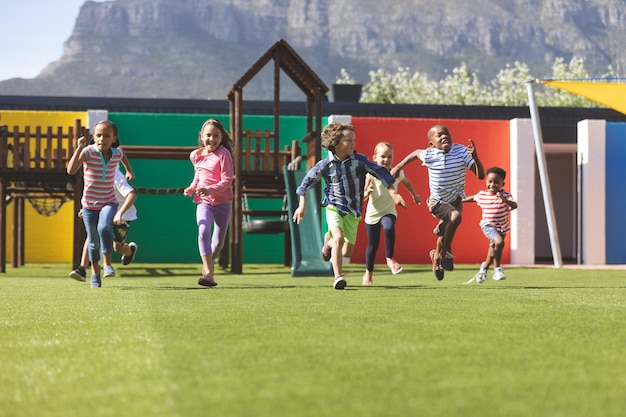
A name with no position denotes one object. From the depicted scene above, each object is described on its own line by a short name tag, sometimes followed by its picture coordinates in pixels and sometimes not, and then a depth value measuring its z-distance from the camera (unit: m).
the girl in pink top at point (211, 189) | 9.65
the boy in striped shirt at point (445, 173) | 10.20
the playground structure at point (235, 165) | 14.55
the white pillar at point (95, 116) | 19.28
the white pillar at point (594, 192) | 19.98
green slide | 13.11
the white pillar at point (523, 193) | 19.78
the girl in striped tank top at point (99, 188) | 9.73
